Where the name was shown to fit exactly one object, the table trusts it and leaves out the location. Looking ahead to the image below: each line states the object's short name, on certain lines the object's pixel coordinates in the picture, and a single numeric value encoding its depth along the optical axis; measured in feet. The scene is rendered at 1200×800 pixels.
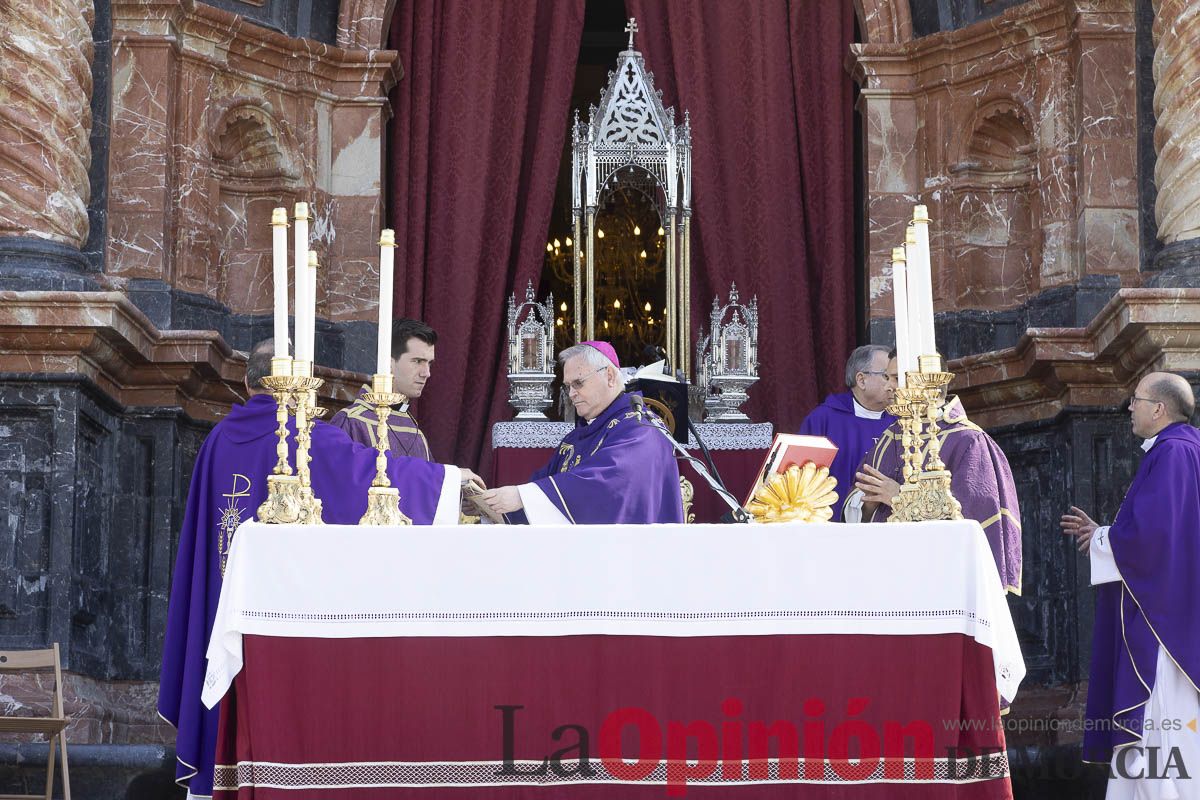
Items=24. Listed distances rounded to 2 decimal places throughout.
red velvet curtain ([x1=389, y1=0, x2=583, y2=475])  31.17
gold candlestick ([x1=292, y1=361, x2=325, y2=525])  15.48
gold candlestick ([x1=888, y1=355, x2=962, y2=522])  15.44
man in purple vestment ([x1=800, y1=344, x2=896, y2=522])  24.38
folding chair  20.30
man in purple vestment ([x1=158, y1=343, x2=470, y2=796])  17.85
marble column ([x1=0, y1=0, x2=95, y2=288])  25.35
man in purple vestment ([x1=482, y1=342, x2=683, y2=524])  17.34
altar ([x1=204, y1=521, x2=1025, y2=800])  14.60
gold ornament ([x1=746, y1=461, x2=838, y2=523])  17.12
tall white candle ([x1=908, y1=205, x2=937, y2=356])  15.34
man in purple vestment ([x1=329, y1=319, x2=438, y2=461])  22.16
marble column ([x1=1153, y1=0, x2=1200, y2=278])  25.79
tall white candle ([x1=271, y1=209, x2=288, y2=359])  15.33
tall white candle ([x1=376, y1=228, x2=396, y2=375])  15.84
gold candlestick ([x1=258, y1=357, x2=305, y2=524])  15.38
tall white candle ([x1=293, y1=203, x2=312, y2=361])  15.47
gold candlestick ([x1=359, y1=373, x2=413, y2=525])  15.97
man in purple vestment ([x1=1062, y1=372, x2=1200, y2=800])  20.24
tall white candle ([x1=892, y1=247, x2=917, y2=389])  16.03
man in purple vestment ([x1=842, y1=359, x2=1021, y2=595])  20.08
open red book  17.25
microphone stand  16.20
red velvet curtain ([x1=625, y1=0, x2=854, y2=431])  31.24
